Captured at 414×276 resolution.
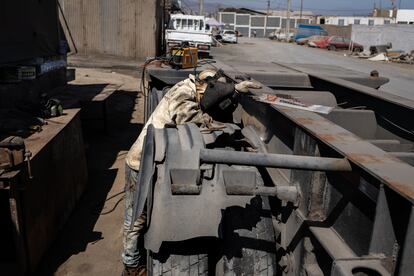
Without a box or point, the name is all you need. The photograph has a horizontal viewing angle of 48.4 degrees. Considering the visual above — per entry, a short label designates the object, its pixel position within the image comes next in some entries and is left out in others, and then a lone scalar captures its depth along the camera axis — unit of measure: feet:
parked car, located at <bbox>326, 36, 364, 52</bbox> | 153.28
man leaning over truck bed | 11.17
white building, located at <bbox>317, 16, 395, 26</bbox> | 257.55
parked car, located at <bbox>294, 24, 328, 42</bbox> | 194.01
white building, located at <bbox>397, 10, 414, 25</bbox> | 255.70
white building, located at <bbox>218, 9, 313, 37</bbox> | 278.46
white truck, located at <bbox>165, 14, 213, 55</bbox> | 76.54
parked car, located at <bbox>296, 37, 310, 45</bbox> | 177.58
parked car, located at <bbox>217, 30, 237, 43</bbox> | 173.47
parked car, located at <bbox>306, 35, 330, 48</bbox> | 159.94
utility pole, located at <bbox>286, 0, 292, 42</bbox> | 205.52
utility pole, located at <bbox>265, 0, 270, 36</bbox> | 302.33
